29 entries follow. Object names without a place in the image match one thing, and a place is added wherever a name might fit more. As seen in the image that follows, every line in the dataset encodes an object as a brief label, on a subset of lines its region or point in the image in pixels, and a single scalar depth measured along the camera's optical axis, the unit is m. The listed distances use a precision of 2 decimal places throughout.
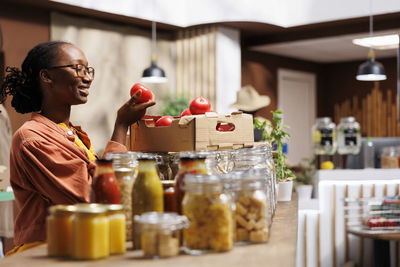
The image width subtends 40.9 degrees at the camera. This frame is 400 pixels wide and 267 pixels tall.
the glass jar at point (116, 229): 1.21
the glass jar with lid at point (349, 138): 5.47
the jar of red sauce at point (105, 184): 1.29
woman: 1.53
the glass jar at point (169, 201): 1.37
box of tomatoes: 1.64
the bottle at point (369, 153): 5.58
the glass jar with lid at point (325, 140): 5.49
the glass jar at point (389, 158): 5.52
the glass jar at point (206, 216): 1.21
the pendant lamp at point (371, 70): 5.57
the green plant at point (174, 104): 6.54
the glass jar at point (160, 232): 1.16
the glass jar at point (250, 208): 1.30
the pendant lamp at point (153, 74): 5.97
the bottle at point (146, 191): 1.28
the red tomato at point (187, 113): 2.05
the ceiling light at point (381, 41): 6.14
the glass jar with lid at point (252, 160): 1.65
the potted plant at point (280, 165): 2.37
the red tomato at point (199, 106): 2.01
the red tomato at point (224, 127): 1.90
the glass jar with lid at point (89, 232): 1.15
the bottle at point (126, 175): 1.34
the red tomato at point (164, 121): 1.87
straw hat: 6.39
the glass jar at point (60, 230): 1.21
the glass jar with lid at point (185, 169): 1.32
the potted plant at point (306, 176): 6.67
